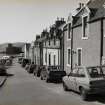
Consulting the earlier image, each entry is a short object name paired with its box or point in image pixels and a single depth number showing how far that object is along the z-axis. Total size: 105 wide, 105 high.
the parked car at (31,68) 47.93
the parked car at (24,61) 73.79
